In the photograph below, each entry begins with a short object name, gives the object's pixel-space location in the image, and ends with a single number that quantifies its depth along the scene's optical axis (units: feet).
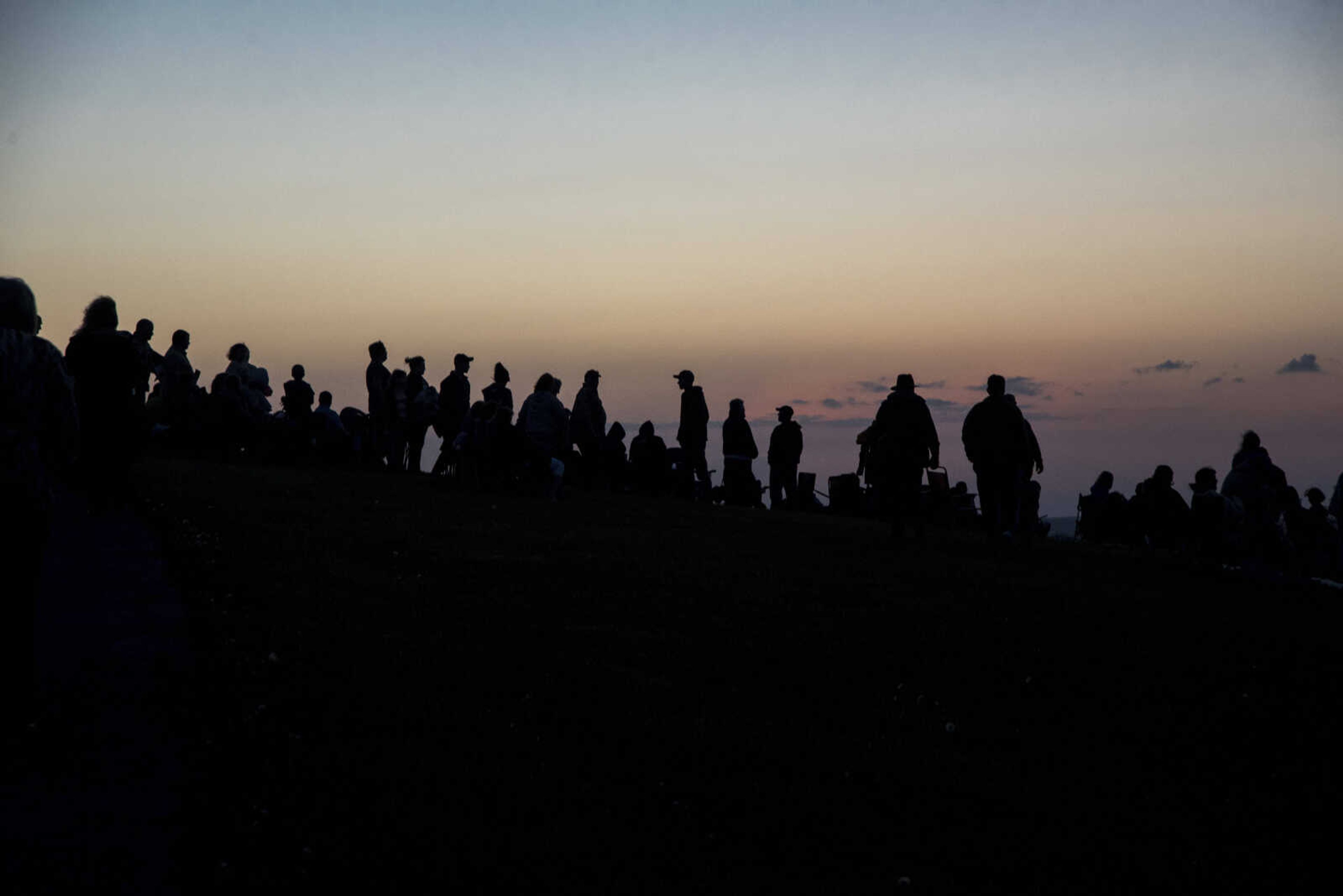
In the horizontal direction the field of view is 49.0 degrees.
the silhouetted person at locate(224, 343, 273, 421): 82.48
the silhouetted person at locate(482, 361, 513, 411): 81.30
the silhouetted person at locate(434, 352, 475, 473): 86.63
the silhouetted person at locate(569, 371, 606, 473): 87.71
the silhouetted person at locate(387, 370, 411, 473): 86.89
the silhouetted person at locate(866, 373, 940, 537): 64.18
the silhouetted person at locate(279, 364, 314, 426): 87.51
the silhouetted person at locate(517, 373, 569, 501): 75.25
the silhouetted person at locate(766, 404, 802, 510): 94.07
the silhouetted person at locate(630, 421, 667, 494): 98.22
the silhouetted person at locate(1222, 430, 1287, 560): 67.26
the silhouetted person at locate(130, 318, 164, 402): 60.64
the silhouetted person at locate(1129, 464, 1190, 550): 73.46
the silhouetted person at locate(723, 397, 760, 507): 96.27
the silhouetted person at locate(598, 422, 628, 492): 96.68
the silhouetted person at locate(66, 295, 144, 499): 42.01
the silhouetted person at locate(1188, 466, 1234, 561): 65.72
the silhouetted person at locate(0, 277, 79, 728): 21.34
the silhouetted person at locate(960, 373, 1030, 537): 63.31
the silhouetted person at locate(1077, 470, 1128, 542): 100.78
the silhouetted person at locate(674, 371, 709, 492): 89.71
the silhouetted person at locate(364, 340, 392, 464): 85.81
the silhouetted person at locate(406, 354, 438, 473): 87.04
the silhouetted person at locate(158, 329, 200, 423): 81.56
